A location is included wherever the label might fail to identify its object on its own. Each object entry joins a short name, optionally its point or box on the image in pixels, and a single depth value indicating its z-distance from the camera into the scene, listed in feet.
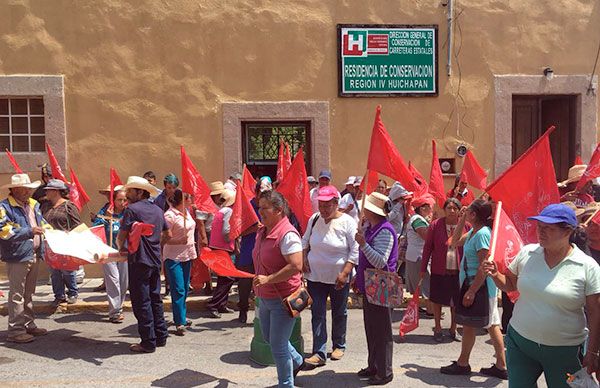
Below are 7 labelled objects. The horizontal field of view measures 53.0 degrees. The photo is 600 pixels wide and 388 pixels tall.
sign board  35.55
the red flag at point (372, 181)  26.86
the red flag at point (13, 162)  31.15
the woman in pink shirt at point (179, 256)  23.57
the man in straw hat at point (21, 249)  21.62
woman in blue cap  11.78
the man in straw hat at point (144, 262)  20.93
